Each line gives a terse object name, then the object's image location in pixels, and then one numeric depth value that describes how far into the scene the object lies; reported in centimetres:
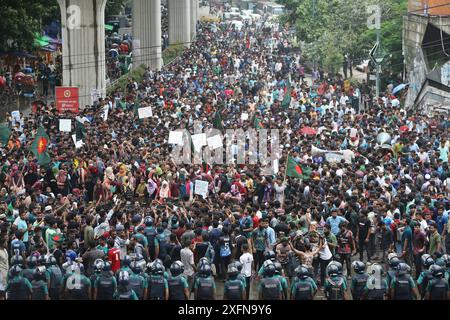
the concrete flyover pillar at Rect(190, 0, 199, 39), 7077
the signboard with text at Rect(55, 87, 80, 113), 3198
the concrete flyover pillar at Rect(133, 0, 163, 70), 4997
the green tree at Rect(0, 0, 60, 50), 3509
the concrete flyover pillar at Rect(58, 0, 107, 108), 3741
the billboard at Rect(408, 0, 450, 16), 4262
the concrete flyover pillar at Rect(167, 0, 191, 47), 6134
